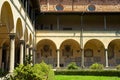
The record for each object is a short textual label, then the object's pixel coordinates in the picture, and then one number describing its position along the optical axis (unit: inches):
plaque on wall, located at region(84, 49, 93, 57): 1446.9
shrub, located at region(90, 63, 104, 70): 1146.1
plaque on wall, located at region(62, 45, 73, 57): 1440.0
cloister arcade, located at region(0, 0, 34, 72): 663.8
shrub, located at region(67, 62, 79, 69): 1155.6
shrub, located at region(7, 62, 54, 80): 368.2
